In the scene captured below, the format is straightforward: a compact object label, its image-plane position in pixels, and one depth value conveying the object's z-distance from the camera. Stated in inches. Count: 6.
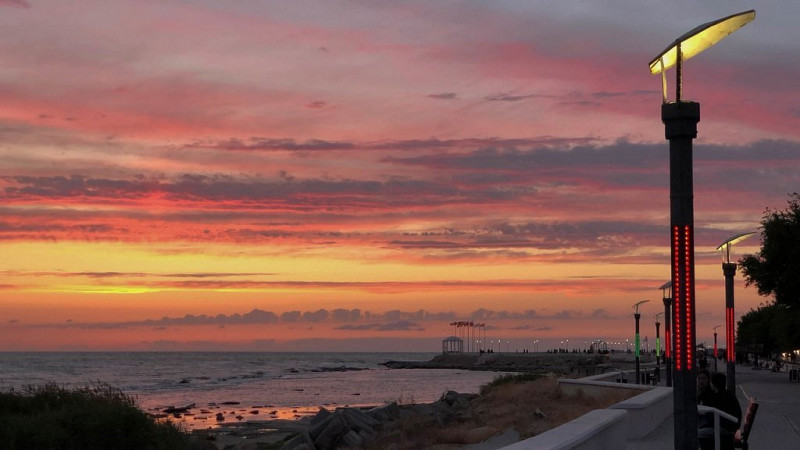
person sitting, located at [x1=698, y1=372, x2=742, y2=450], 540.1
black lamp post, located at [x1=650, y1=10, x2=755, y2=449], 419.8
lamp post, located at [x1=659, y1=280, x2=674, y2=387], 1412.5
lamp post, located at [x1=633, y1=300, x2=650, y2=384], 2007.8
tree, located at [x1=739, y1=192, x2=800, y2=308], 2260.1
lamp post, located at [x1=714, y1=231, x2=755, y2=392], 1079.6
